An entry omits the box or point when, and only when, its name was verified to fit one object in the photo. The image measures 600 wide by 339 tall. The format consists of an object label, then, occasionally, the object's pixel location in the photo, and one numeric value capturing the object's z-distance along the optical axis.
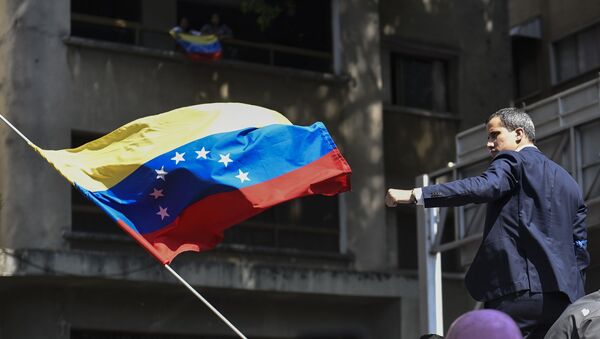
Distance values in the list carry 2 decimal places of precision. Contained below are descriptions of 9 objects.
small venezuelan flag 22.56
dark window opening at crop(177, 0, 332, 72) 23.42
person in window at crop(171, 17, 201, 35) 22.45
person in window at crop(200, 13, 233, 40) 22.97
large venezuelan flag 10.41
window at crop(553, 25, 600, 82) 25.72
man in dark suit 7.14
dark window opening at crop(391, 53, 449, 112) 26.01
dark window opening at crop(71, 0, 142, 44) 22.25
